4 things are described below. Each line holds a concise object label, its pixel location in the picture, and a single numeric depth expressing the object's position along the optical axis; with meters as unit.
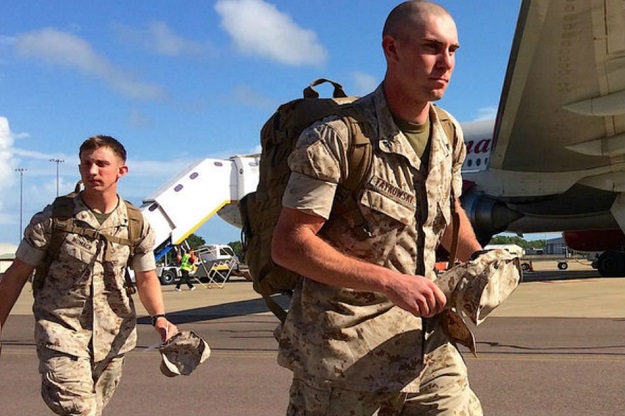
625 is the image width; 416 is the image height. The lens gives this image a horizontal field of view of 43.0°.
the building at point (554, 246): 147.68
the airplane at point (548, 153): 15.59
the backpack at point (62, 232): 4.13
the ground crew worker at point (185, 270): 28.53
